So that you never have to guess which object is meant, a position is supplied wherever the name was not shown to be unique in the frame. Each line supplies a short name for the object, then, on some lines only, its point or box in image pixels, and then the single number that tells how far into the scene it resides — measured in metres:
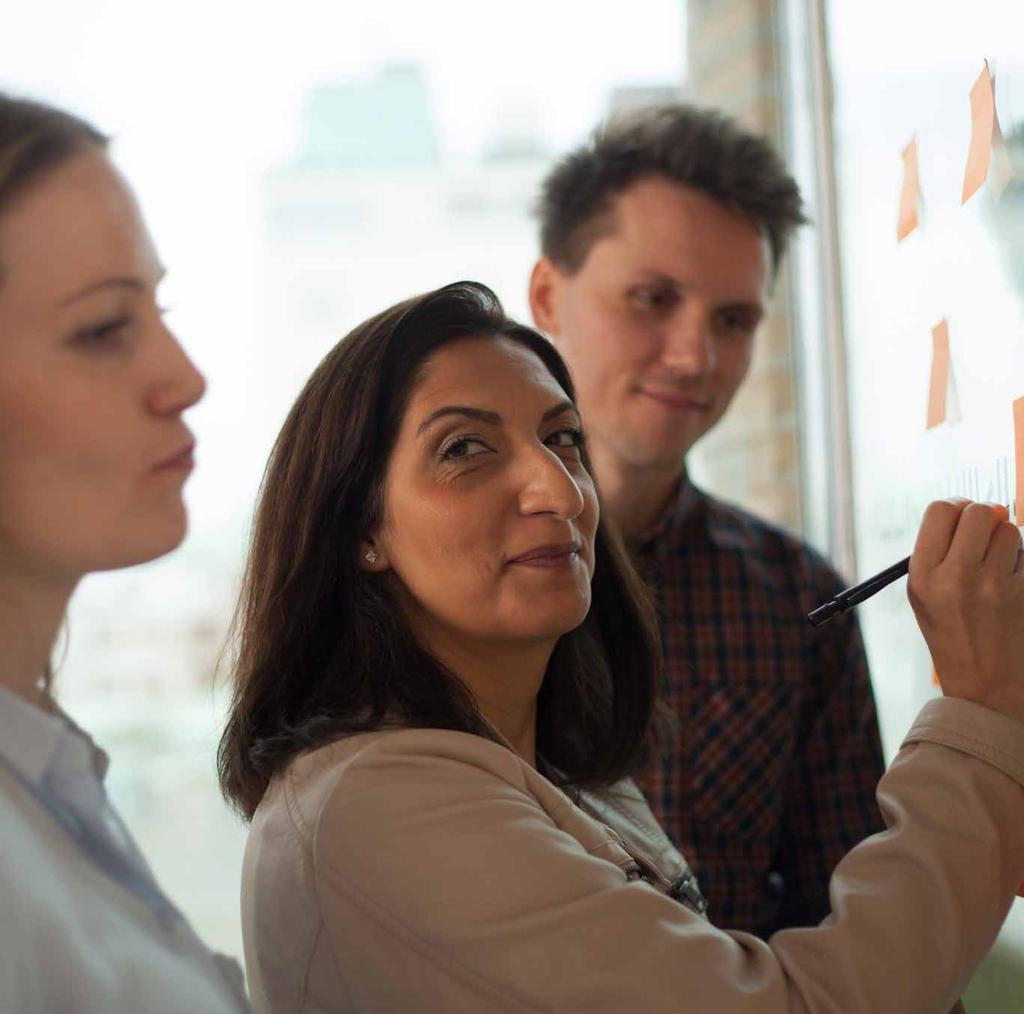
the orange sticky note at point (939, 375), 1.54
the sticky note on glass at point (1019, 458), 1.27
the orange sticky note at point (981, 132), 1.35
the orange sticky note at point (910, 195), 1.64
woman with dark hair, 0.98
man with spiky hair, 1.80
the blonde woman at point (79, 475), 0.84
